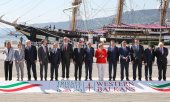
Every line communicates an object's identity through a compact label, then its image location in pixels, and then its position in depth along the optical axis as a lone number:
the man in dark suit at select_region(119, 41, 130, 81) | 10.56
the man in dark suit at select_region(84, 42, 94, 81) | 10.47
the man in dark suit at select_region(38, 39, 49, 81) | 10.33
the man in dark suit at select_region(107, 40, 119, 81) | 10.57
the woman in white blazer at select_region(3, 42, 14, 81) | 10.27
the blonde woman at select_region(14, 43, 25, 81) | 10.35
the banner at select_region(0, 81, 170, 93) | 9.22
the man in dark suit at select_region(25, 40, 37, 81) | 10.32
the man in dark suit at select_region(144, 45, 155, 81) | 10.71
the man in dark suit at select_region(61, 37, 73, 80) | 10.42
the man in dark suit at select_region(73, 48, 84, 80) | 10.43
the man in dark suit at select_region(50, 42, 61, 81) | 10.33
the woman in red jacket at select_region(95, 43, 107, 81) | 10.33
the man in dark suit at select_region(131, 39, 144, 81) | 10.60
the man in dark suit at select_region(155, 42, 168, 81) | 10.67
